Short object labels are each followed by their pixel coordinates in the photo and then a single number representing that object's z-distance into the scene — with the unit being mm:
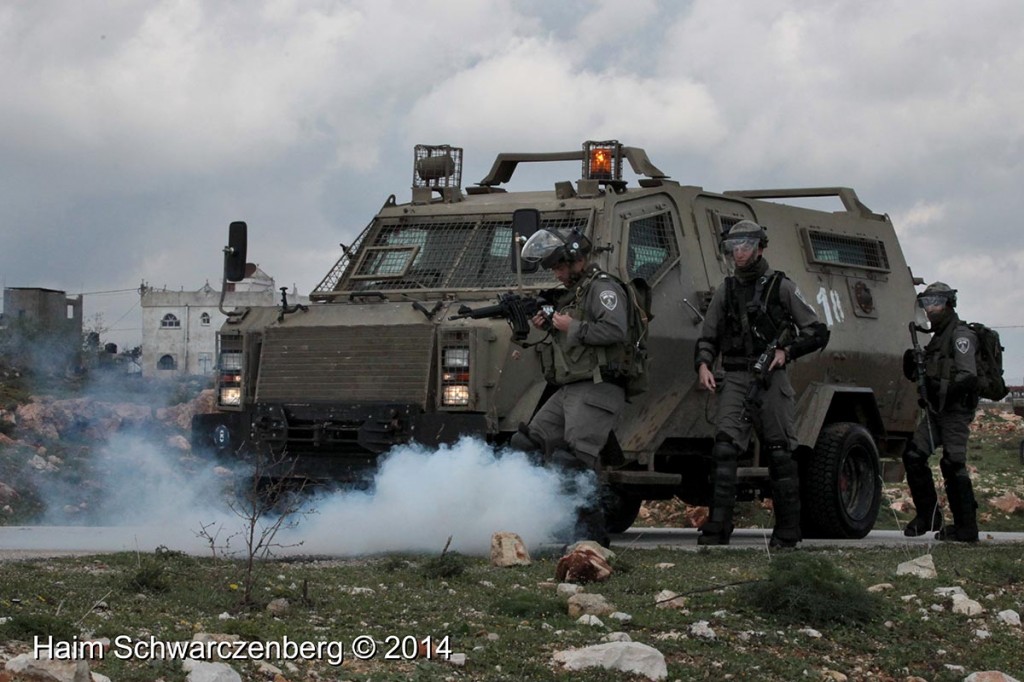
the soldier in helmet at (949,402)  11617
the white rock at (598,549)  8237
